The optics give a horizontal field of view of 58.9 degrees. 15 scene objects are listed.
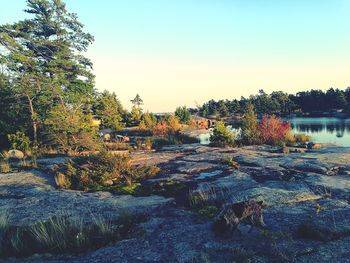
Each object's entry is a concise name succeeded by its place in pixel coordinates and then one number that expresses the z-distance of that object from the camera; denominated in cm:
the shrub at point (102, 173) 920
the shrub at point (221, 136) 1847
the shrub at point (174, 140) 2099
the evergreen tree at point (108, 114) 3334
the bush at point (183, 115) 3809
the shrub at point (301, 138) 2070
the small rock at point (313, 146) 1692
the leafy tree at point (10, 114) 1753
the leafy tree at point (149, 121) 3000
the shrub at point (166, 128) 2644
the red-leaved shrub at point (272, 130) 1904
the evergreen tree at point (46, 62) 1691
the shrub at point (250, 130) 1909
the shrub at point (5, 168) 1173
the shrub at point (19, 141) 1650
